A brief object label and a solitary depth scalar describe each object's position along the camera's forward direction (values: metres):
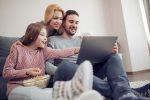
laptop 1.44
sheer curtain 3.70
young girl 1.00
